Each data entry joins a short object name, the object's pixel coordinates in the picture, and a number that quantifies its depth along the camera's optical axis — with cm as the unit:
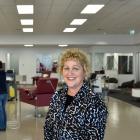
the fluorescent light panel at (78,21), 913
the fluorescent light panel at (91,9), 694
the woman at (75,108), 139
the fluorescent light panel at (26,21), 904
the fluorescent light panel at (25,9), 686
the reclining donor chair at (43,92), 594
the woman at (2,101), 481
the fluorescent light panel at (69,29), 1131
